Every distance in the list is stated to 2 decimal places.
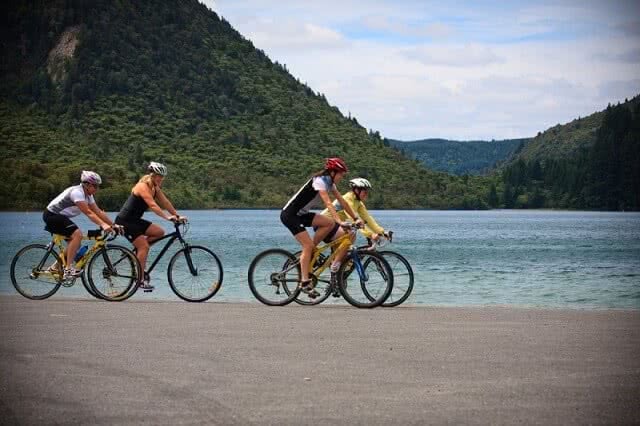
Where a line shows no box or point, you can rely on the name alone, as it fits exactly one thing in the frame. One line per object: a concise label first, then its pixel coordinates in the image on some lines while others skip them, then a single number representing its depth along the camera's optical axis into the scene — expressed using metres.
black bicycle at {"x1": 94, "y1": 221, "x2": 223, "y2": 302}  15.41
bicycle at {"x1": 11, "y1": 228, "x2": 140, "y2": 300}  15.32
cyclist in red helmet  14.04
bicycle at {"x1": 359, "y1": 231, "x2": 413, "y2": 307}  14.54
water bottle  15.50
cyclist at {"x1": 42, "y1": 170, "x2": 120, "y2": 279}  15.03
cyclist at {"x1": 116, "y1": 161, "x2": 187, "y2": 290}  15.09
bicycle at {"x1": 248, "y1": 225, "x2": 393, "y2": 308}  14.42
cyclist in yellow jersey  14.48
